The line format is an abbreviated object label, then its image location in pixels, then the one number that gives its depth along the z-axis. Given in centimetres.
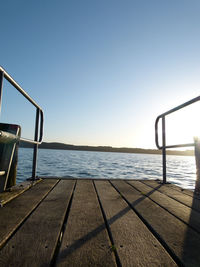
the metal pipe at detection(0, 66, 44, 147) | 139
